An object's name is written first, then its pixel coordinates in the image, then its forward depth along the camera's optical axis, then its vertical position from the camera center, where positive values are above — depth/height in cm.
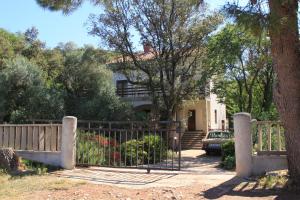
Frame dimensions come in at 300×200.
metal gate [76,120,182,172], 1035 -70
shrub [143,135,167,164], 1372 -82
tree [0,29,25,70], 2278 +619
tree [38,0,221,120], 1999 +550
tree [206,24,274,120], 2203 +408
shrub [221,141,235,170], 1192 -102
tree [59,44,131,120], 2029 +282
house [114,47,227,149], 2698 +156
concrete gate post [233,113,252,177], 822 -36
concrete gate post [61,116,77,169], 981 -39
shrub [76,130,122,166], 1054 -69
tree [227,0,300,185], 634 +124
